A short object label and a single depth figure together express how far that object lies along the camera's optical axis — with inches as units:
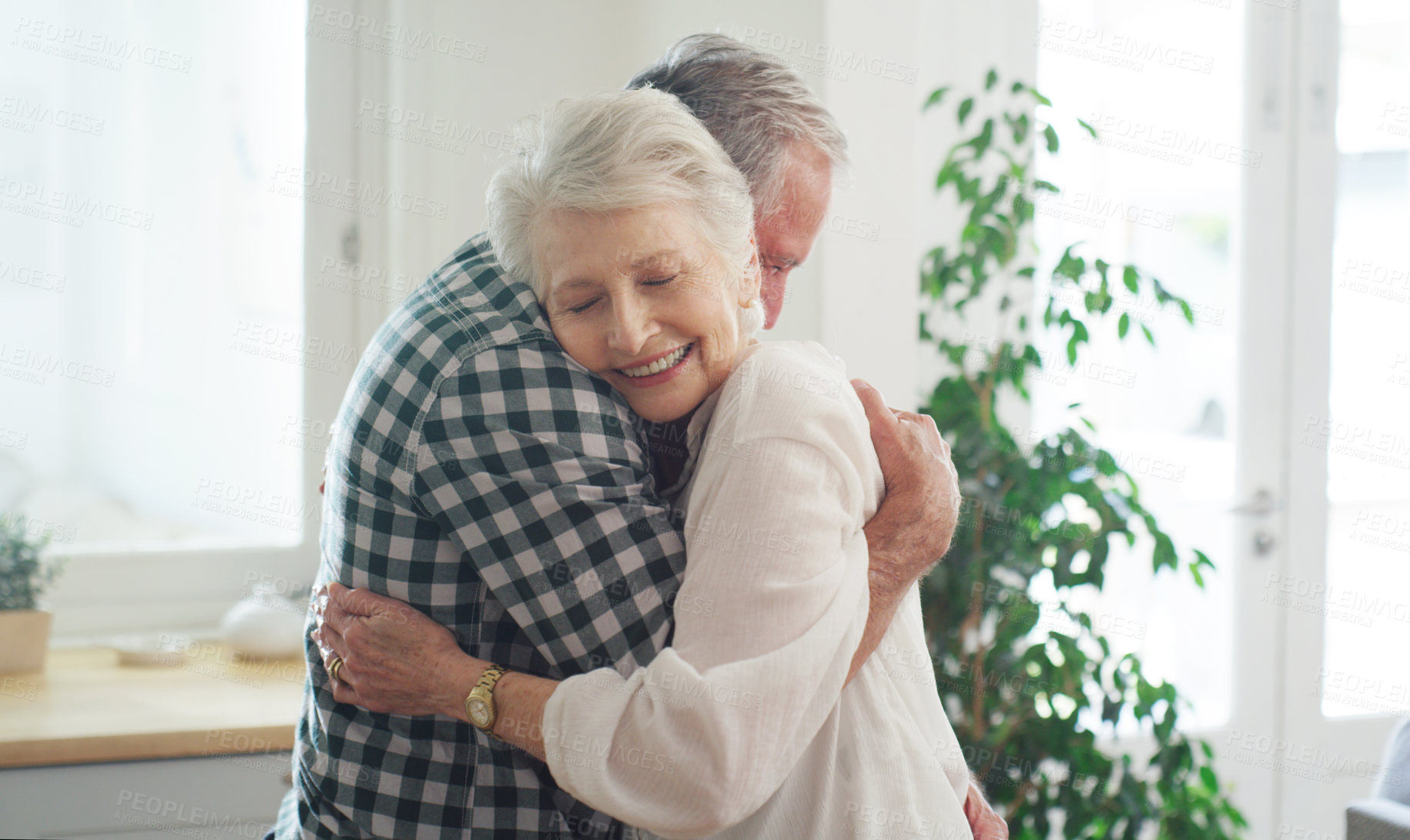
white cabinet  64.7
